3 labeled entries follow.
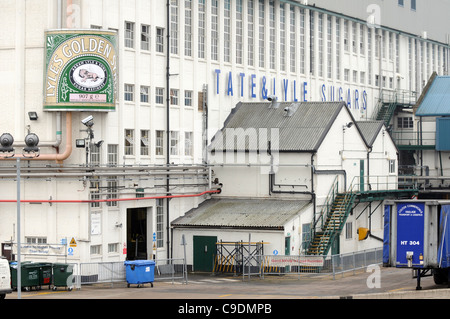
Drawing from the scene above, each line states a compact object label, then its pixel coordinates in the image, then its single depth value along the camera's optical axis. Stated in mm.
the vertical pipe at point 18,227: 36031
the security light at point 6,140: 44875
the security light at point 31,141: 45844
